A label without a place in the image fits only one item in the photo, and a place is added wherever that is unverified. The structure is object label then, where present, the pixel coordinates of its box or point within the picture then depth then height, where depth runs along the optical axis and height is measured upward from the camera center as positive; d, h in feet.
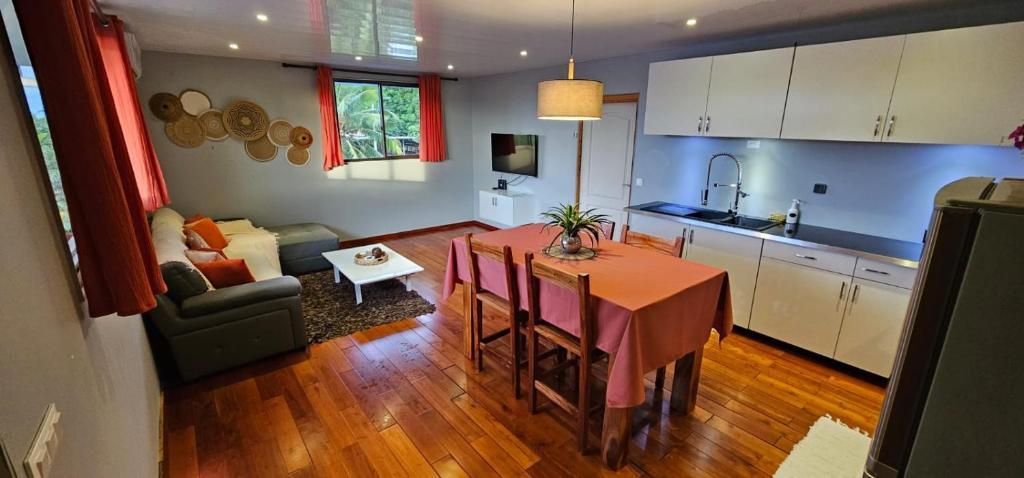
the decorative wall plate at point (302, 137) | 17.02 +0.14
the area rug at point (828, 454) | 6.79 -5.23
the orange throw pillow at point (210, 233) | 12.85 -2.86
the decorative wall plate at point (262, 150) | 16.22 -0.36
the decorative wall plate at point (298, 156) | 17.18 -0.62
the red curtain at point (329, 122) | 16.89 +0.78
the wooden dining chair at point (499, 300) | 7.81 -3.23
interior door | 14.82 -0.69
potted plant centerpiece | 8.19 -1.60
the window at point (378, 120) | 18.35 +0.98
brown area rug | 11.48 -4.96
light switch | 2.32 -1.82
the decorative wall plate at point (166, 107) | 14.15 +1.13
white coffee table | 12.59 -3.99
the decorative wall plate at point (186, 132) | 14.60 +0.30
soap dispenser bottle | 10.75 -1.80
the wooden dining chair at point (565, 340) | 6.41 -3.32
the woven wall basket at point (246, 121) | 15.52 +0.74
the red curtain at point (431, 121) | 19.69 +0.99
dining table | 6.09 -2.72
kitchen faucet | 11.95 -1.22
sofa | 8.46 -3.79
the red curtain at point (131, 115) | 8.46 +0.56
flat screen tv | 19.01 -0.58
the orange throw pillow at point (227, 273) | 9.43 -2.98
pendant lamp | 7.42 +0.77
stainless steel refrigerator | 2.28 -1.19
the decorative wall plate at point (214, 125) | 15.11 +0.57
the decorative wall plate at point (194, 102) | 14.61 +1.34
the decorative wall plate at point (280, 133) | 16.53 +0.31
